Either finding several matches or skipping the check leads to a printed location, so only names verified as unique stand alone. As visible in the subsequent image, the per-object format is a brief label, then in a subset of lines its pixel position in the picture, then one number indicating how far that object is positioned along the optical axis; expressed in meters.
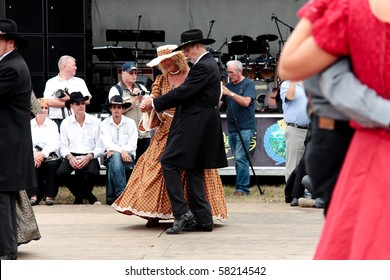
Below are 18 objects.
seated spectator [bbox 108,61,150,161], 12.95
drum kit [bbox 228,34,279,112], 17.58
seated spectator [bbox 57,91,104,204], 12.48
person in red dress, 3.34
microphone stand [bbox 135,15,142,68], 18.06
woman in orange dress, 9.25
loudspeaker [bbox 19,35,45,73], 15.98
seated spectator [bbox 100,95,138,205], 12.48
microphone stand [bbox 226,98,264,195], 13.06
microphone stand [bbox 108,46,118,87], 17.63
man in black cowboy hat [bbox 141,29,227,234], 8.88
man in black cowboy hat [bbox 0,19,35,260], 6.77
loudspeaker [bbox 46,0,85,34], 16.02
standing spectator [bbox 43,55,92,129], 13.27
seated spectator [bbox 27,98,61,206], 12.48
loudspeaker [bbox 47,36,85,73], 16.02
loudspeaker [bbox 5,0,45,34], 15.83
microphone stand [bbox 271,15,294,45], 18.31
